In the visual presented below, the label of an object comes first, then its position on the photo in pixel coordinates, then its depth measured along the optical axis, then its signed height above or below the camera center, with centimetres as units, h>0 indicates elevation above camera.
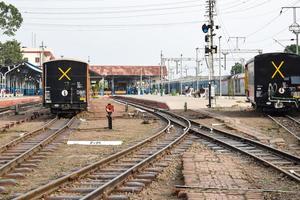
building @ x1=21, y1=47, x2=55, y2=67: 13889 +936
